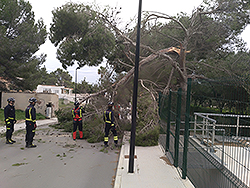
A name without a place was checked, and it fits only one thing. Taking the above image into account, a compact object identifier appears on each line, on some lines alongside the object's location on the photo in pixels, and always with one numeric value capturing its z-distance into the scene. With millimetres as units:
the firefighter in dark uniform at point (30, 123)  7625
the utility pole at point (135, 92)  5473
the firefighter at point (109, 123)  7977
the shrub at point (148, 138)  8180
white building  44556
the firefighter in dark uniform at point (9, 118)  8031
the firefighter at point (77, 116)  9141
